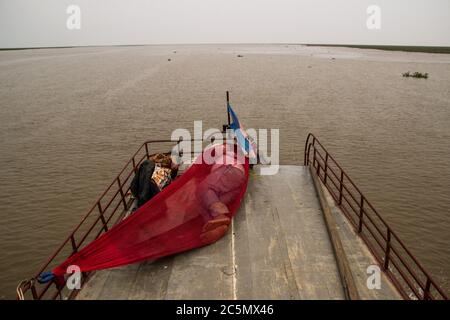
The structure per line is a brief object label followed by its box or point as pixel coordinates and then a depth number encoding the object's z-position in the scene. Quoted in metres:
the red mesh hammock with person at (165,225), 5.96
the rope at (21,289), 4.62
